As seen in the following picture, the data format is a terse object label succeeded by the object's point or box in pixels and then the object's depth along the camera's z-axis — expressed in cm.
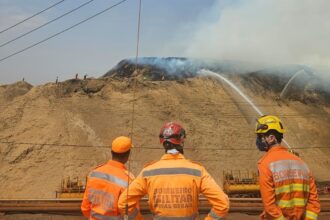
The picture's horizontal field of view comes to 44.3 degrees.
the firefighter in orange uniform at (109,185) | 392
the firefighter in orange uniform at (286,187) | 372
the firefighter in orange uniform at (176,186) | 320
